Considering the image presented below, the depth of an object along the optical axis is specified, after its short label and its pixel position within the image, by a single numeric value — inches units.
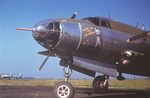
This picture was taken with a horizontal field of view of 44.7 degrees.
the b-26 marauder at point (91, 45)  343.3
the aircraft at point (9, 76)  2897.1
